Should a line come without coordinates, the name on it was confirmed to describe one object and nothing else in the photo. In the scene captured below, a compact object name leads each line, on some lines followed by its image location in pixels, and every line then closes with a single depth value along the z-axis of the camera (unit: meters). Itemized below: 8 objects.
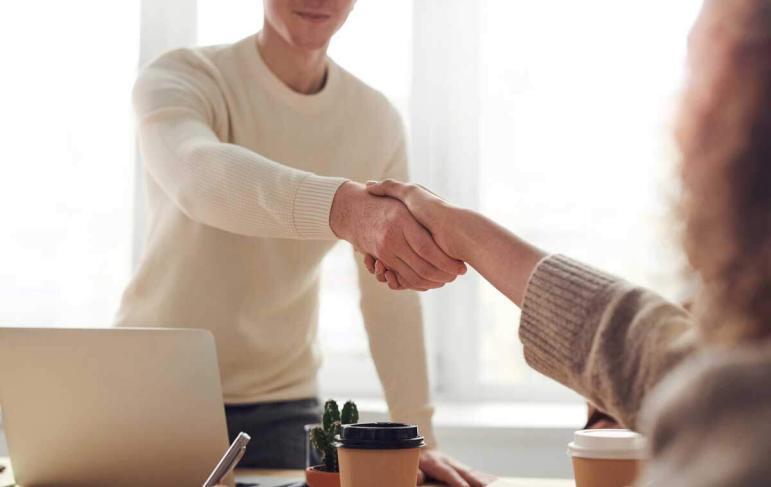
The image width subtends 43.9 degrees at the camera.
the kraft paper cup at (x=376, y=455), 1.16
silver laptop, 1.34
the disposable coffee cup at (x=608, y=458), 1.19
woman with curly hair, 0.49
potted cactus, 1.30
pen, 1.24
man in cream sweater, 1.76
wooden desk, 1.45
